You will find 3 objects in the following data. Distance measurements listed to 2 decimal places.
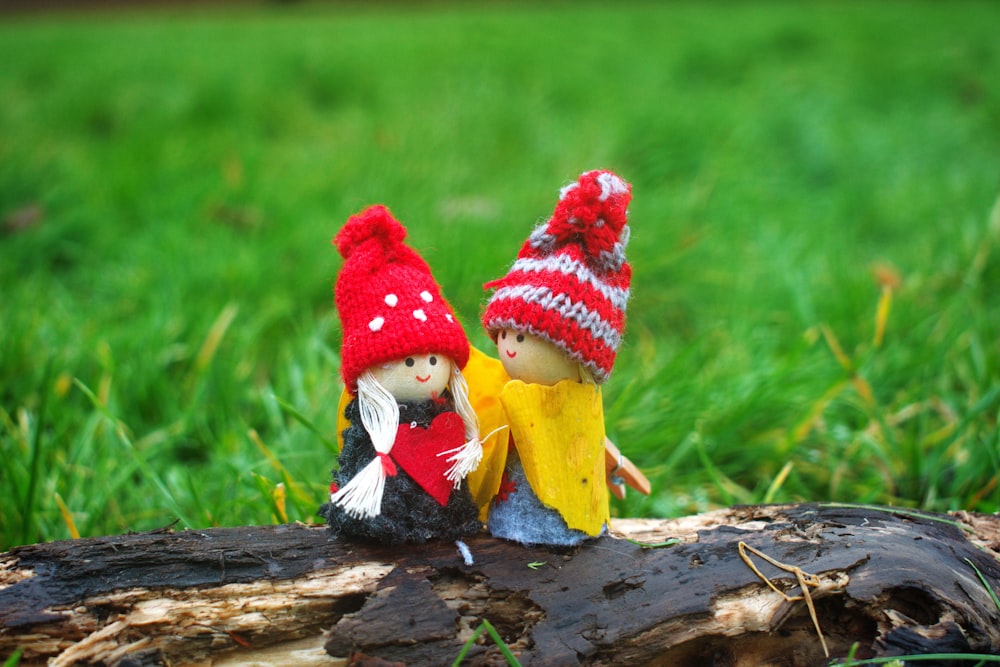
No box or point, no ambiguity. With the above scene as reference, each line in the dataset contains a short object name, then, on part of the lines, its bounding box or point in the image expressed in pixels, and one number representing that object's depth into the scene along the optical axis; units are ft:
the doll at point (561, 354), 1.62
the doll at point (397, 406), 1.62
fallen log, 1.58
